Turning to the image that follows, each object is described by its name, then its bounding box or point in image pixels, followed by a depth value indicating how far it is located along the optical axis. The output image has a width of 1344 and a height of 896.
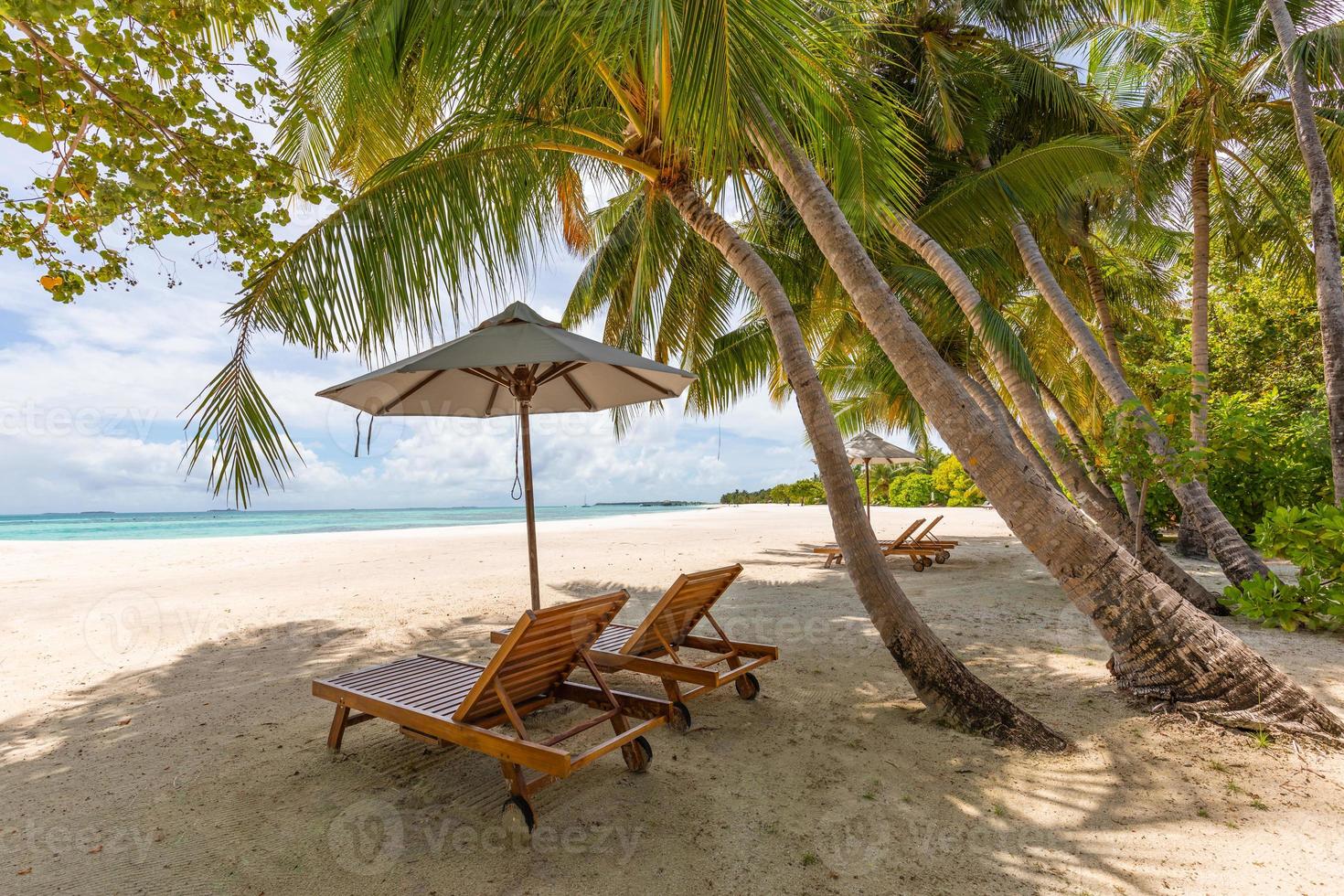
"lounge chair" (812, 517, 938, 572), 9.90
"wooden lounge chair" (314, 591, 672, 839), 2.76
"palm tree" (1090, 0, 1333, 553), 7.39
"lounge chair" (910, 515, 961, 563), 10.15
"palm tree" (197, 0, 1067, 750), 3.65
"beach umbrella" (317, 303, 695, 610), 3.90
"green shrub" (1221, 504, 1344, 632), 5.47
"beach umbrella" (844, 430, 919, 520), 13.02
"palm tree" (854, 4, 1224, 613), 6.46
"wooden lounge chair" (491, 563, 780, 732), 3.79
